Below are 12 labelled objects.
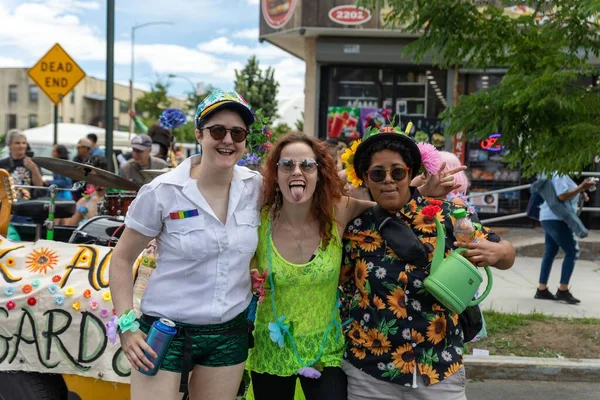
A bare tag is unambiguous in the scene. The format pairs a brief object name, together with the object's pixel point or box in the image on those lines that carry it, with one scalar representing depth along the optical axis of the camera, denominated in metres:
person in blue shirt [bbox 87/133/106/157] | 12.79
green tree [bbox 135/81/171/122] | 46.91
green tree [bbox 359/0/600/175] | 5.14
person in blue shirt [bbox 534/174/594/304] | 8.09
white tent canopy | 24.21
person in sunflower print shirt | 2.69
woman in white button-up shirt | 2.68
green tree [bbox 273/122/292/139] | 35.06
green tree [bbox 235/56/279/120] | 29.20
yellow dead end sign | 10.38
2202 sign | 13.39
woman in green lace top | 2.82
